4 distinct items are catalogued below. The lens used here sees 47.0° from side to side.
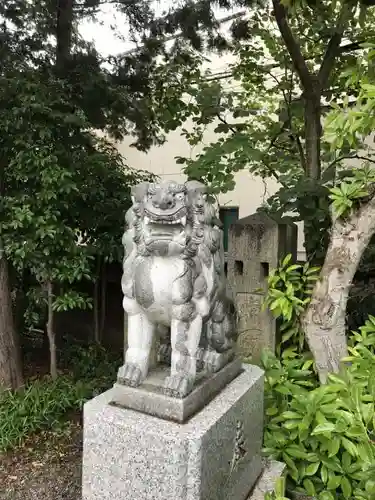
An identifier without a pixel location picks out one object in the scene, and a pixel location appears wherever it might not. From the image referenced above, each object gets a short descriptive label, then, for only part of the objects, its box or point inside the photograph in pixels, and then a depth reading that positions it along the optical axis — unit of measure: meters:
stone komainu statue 1.86
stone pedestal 1.72
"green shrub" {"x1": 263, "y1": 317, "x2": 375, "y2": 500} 2.14
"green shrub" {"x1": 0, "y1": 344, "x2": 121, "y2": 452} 3.19
